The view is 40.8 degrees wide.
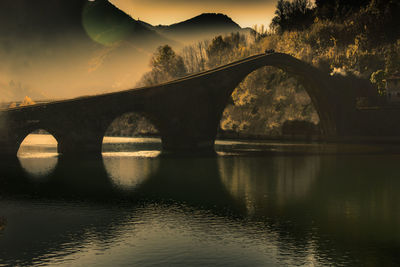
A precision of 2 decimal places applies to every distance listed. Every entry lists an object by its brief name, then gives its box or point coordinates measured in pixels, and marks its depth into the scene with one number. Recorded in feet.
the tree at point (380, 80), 322.75
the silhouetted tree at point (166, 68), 526.98
